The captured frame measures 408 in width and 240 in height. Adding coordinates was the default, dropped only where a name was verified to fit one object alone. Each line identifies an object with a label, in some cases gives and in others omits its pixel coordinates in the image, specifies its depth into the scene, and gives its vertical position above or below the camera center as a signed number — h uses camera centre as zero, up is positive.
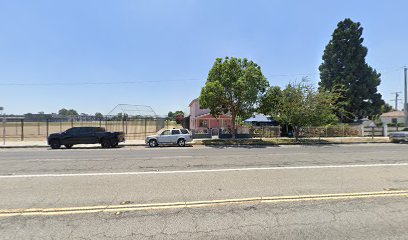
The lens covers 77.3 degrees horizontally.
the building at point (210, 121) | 36.44 +0.44
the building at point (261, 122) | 32.33 +0.29
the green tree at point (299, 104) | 23.11 +1.85
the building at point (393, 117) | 62.12 +1.89
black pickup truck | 19.33 -1.04
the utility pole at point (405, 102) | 32.59 +2.92
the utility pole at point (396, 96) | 74.35 +8.22
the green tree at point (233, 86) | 21.28 +3.23
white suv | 20.47 -1.14
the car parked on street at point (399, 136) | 22.48 -1.05
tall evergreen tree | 46.12 +9.60
